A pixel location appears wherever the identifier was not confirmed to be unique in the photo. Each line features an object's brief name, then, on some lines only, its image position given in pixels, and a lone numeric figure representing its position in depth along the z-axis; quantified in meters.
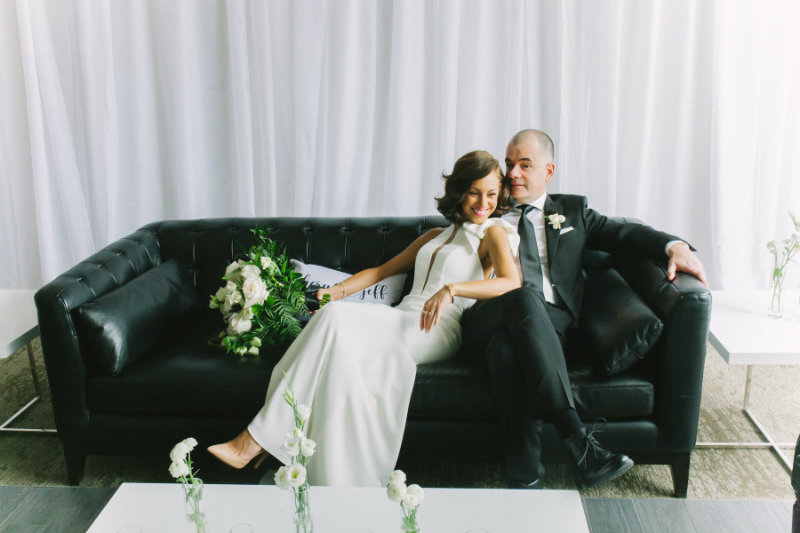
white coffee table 1.52
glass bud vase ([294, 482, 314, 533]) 1.40
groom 1.94
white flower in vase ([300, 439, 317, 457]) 1.33
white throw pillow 2.61
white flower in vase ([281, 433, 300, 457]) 1.31
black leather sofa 2.09
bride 2.02
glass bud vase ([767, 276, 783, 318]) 2.46
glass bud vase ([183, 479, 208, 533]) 1.41
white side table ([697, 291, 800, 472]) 2.11
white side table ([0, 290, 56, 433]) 2.35
